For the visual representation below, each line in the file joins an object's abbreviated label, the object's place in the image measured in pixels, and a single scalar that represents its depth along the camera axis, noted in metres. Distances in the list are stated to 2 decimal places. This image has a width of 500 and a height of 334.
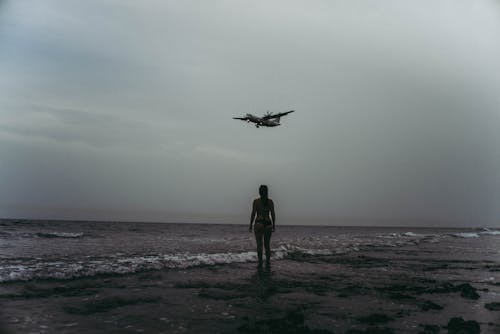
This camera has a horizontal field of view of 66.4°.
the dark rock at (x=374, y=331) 5.10
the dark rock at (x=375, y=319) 5.70
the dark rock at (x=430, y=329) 5.13
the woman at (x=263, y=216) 11.77
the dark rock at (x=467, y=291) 7.82
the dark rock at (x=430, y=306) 6.66
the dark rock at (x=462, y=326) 5.14
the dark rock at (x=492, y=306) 6.58
